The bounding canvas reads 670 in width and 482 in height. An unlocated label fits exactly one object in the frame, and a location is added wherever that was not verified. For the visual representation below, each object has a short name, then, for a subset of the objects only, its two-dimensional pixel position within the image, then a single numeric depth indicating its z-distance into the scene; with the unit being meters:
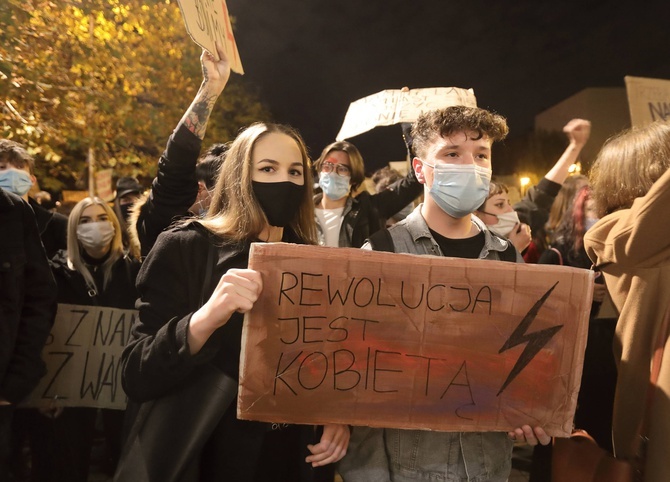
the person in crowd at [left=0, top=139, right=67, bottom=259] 3.47
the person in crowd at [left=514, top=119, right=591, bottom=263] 3.30
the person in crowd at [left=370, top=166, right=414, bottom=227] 5.86
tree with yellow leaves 6.72
